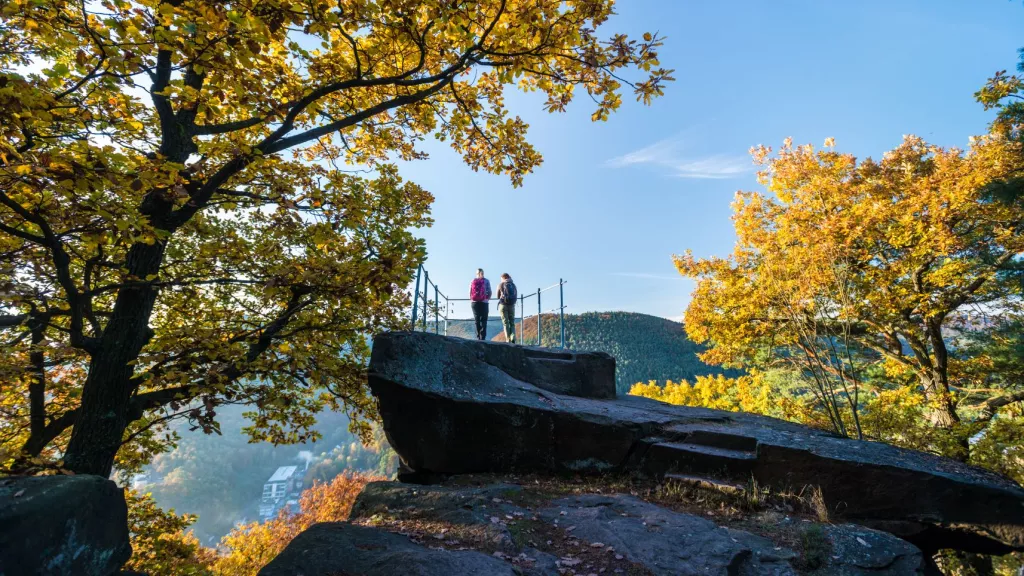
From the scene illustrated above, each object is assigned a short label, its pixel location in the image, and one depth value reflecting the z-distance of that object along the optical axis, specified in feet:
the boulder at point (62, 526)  10.00
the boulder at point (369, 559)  12.36
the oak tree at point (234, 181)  13.41
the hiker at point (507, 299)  42.39
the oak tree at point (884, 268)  37.83
